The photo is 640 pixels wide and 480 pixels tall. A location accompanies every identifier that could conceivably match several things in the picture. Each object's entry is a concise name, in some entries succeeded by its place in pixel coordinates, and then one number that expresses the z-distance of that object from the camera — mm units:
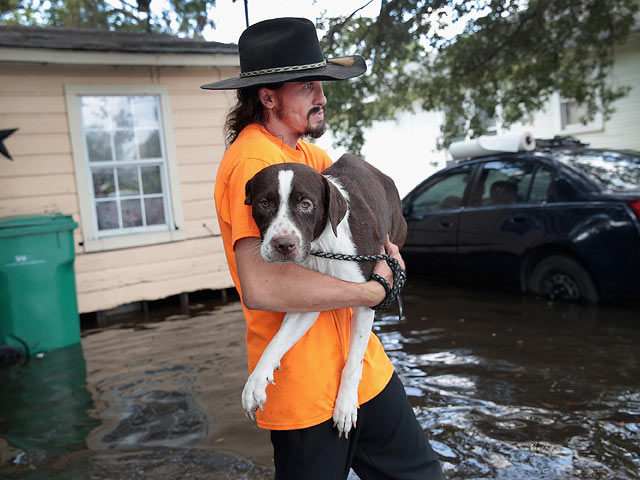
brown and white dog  1912
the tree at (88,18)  18812
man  2004
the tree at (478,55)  9766
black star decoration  7711
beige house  8039
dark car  6145
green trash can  6695
